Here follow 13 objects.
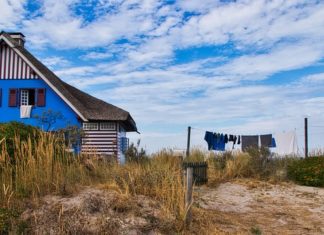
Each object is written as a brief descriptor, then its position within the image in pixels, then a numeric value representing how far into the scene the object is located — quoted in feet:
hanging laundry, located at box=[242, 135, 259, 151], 75.72
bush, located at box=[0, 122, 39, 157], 28.94
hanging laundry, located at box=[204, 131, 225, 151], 74.28
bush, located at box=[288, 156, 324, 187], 48.80
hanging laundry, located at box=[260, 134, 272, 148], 74.64
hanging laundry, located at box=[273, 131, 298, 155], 72.95
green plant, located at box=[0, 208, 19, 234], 20.96
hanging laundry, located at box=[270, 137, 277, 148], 75.36
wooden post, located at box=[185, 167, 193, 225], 23.38
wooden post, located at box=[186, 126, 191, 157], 68.51
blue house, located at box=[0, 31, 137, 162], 79.10
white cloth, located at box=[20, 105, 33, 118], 80.07
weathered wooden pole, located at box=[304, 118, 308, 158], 74.80
